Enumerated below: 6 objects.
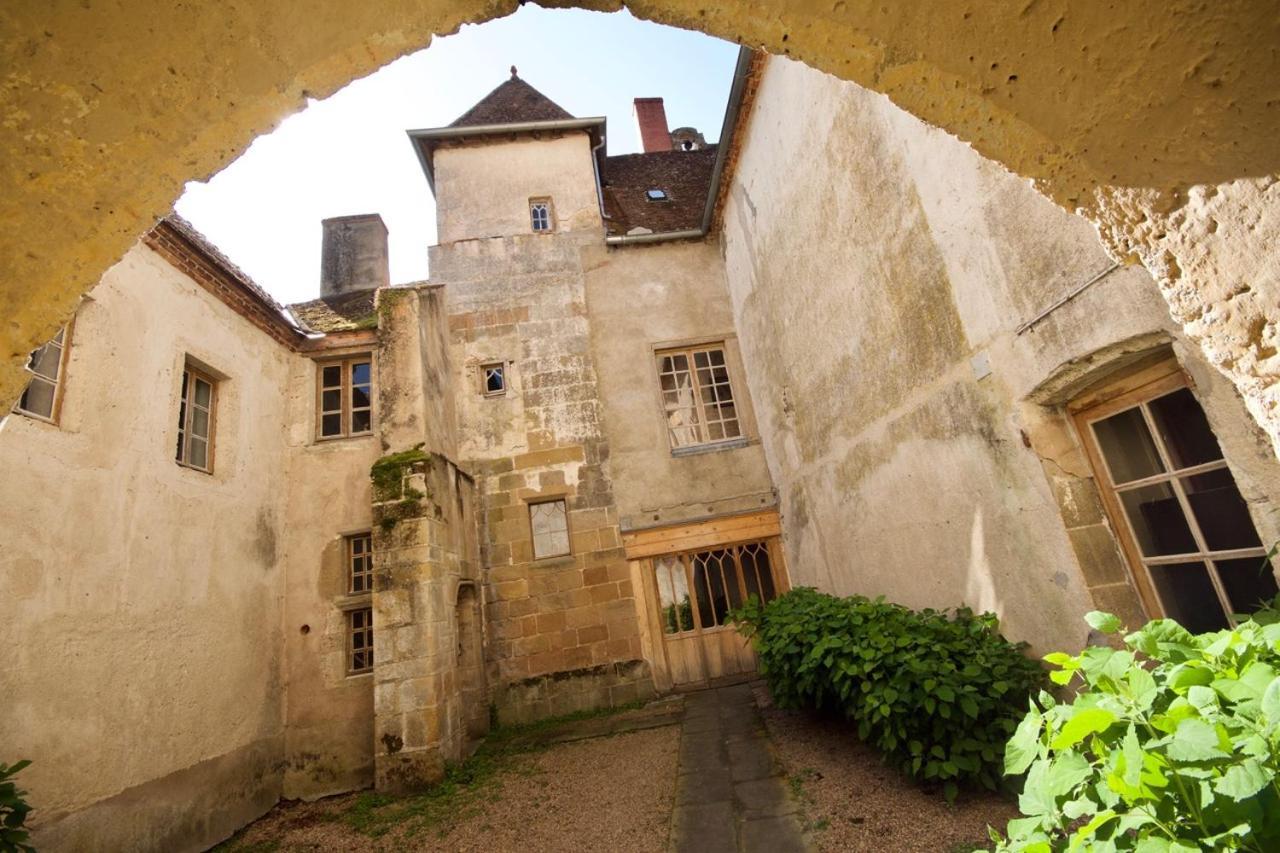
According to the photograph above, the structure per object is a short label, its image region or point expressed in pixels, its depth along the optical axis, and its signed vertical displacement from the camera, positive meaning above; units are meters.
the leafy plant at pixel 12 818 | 3.00 -0.65
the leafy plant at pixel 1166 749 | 1.17 -0.53
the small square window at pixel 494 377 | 8.52 +3.50
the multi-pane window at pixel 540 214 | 9.41 +6.37
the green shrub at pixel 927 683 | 3.36 -0.82
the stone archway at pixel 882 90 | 0.99 +0.92
